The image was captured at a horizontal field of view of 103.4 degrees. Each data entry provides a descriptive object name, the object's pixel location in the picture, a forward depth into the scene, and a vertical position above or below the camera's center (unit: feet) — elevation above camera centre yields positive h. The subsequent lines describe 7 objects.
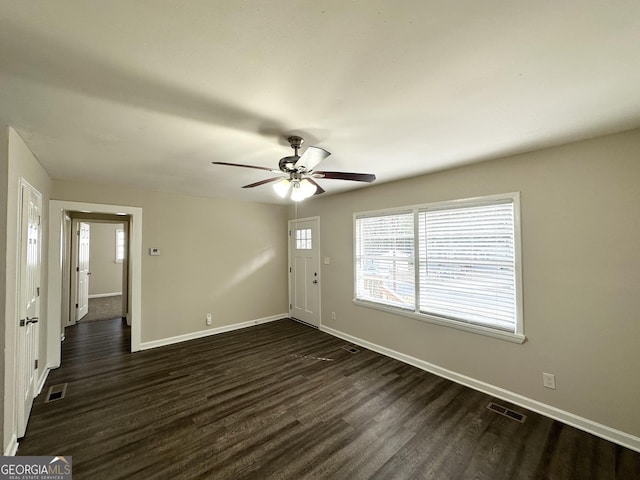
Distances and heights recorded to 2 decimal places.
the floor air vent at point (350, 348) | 12.19 -5.12
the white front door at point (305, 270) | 15.65 -1.65
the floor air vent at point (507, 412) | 7.45 -5.14
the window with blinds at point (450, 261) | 8.42 -0.69
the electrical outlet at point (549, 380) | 7.48 -4.10
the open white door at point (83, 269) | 17.53 -1.58
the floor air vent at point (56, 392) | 8.46 -5.06
